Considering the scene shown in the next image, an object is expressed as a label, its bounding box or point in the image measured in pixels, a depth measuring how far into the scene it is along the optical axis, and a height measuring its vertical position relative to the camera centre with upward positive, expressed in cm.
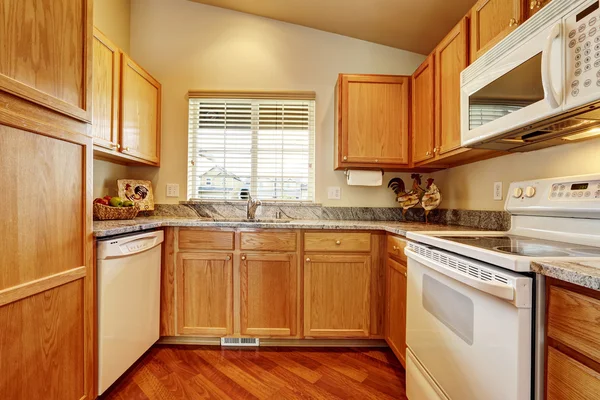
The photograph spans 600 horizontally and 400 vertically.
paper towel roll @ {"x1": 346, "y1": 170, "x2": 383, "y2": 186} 232 +18
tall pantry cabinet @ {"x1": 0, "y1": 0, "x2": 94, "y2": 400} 94 -2
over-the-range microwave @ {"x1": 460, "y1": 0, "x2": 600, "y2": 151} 83 +43
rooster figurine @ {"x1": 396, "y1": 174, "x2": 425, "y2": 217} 222 +2
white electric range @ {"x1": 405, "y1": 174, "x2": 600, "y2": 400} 74 -31
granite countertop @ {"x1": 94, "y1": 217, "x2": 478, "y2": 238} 174 -18
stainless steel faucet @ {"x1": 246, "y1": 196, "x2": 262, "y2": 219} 232 -8
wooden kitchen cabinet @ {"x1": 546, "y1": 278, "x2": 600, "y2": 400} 60 -33
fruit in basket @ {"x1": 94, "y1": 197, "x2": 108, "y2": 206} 190 -3
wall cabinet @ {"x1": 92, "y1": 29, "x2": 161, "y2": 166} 171 +64
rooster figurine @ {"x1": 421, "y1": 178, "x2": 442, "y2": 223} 209 +1
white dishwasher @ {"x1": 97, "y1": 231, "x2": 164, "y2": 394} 140 -61
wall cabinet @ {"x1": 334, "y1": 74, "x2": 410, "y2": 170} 219 +64
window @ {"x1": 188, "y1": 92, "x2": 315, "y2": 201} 251 +48
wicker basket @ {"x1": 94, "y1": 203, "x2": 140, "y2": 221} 184 -11
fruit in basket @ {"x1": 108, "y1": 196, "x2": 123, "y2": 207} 194 -4
